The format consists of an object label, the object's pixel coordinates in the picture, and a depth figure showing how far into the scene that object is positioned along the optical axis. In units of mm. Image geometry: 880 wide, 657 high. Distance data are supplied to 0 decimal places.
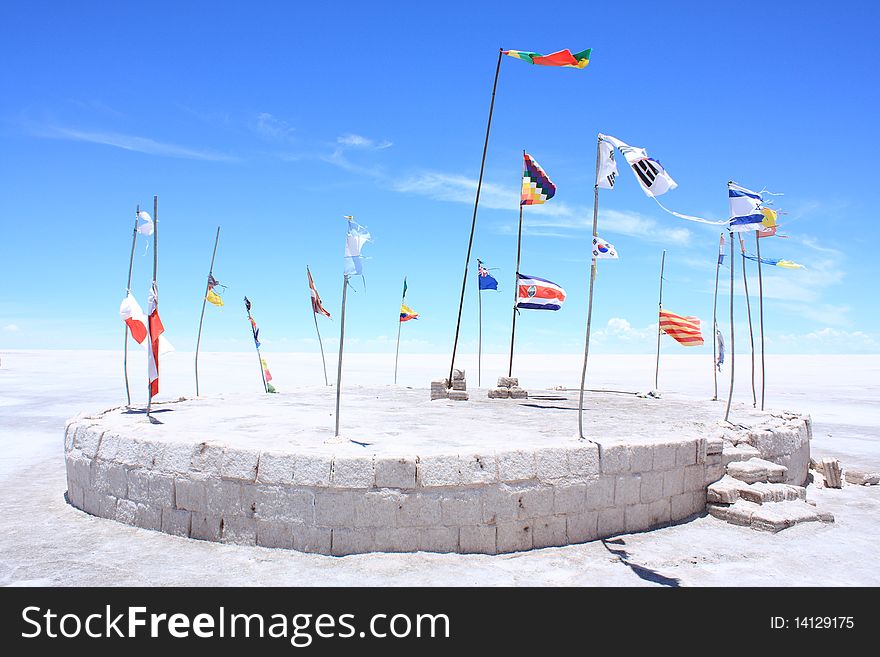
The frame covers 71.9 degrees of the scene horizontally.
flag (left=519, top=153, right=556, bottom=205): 17141
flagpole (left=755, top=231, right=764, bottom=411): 14758
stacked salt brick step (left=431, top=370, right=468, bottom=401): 15867
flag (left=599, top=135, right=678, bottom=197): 8812
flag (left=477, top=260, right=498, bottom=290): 18688
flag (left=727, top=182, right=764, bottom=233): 10609
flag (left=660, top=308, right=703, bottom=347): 16453
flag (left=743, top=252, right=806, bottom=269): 13408
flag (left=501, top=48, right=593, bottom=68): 12727
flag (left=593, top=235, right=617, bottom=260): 9062
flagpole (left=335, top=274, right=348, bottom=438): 9133
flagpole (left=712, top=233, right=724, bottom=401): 17516
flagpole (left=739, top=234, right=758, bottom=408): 14634
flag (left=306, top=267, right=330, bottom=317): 17297
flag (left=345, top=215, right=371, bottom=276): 9125
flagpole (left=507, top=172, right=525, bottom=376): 17034
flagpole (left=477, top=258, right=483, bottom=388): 19156
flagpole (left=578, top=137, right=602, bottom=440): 9045
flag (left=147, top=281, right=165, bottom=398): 10586
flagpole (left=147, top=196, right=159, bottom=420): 10477
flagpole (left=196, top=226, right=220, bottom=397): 16688
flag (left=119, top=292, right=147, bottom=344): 10906
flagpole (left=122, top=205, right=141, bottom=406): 12464
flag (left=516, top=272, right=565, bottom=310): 15570
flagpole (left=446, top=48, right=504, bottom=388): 15403
